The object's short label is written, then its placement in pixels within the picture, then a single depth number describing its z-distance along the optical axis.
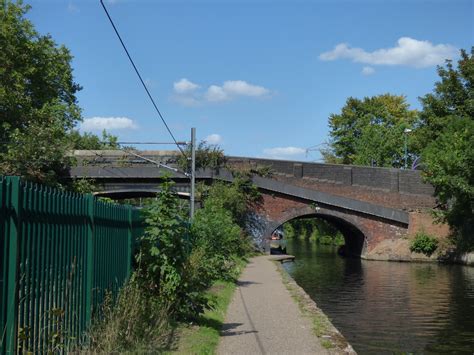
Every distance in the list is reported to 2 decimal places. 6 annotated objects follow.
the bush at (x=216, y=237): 16.41
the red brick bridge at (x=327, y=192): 34.12
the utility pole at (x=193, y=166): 25.53
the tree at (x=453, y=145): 27.89
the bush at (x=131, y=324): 6.27
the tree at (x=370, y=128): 55.53
